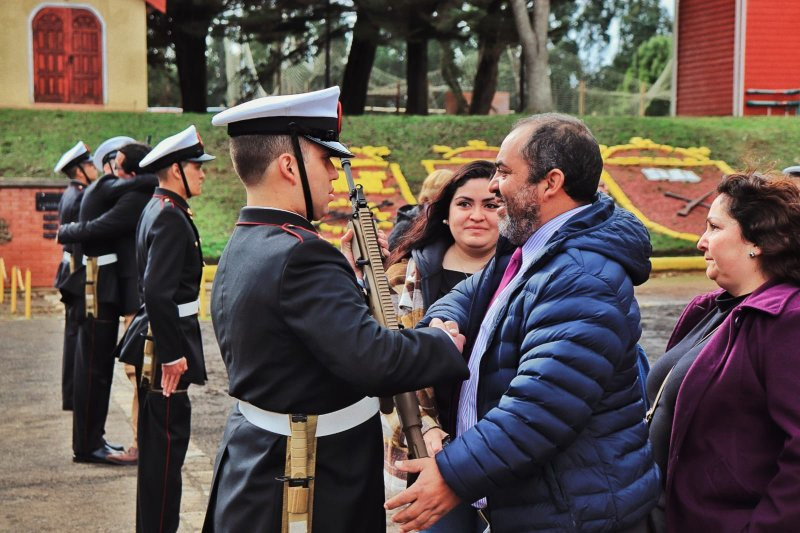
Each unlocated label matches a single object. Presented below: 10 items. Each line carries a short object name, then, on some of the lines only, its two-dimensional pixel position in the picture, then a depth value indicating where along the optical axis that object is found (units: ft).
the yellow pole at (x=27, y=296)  41.83
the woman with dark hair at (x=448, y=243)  14.35
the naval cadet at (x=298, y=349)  8.66
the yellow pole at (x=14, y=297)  43.14
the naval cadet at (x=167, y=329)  16.52
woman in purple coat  9.09
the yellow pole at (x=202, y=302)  41.75
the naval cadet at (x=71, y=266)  24.47
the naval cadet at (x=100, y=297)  22.12
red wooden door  65.77
